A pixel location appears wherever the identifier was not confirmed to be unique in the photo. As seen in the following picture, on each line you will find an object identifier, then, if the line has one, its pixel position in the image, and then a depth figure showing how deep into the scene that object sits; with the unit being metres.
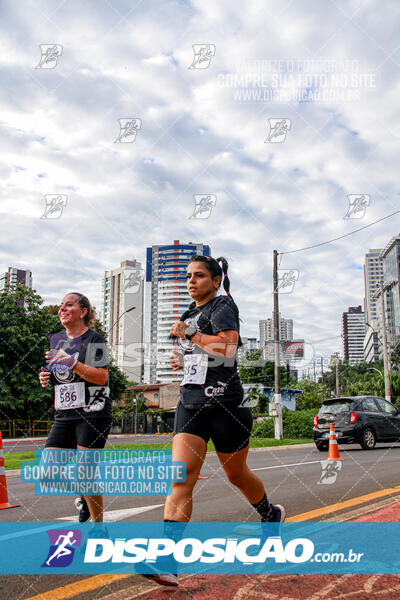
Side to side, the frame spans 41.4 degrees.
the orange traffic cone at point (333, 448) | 9.54
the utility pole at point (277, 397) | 19.86
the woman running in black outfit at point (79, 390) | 3.31
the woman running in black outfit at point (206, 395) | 2.73
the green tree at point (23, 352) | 28.42
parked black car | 12.54
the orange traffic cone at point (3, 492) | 5.45
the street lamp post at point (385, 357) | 25.08
